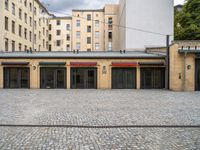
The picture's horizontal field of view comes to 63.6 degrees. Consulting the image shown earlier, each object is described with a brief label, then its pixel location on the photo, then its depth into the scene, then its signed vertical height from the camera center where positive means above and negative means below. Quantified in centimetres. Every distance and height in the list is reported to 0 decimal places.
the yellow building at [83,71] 1716 +24
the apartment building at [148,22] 2380 +763
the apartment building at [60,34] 4664 +1133
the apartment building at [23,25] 2289 +839
